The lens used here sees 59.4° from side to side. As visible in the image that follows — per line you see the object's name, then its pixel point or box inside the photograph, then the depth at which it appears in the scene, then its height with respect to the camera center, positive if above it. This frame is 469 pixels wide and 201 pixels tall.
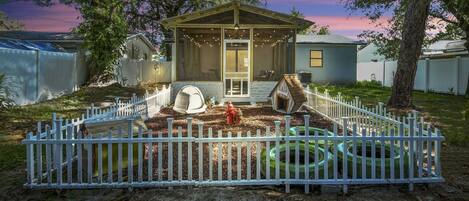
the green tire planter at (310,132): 5.78 -0.68
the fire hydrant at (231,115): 9.65 -0.61
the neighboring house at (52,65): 14.30 +1.07
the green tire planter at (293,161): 5.07 -0.93
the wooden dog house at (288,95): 12.05 -0.19
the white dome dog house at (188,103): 12.50 -0.44
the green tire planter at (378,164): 5.16 -0.94
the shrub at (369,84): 27.66 +0.40
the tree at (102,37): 21.11 +2.67
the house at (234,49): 16.09 +1.72
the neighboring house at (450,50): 24.19 +2.68
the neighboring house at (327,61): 29.50 +2.06
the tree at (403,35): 13.22 +2.69
